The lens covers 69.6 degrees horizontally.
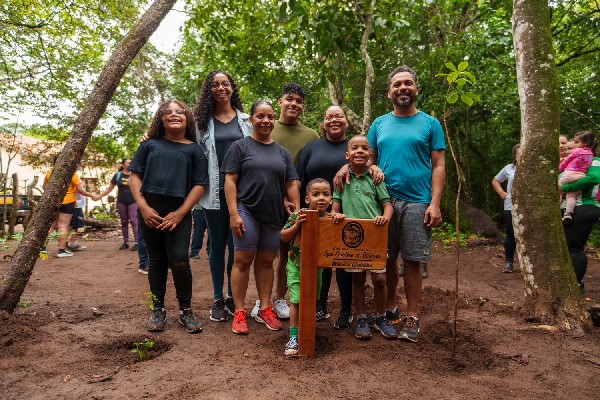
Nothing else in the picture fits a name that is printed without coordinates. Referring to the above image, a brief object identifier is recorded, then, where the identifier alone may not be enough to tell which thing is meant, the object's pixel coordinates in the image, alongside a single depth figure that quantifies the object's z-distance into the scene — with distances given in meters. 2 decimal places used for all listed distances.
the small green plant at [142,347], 2.98
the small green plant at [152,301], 3.47
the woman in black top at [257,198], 3.42
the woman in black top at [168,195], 3.46
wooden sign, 2.89
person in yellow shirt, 7.41
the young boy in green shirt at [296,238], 3.00
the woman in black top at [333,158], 3.54
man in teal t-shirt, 3.23
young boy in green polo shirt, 3.20
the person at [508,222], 6.19
